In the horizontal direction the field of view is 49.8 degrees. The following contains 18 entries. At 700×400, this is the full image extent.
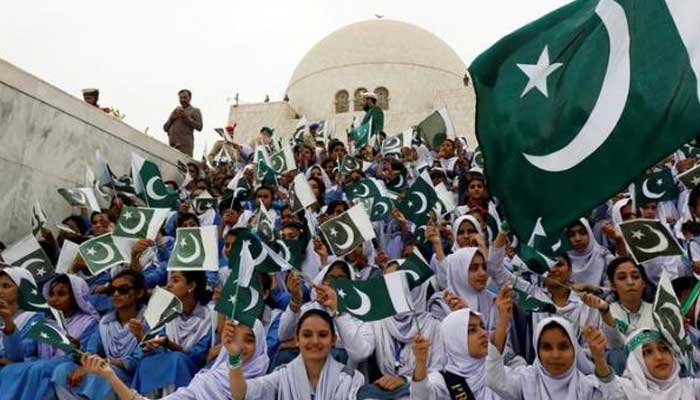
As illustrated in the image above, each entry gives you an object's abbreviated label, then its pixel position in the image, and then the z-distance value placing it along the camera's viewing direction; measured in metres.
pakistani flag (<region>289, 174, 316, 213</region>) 6.68
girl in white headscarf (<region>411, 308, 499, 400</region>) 3.63
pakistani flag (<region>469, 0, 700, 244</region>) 2.31
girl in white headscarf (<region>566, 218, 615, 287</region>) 5.34
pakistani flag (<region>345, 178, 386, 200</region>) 7.23
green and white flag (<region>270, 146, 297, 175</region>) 9.30
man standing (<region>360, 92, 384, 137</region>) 11.99
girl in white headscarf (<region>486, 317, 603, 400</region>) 3.40
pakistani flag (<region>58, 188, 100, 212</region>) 7.57
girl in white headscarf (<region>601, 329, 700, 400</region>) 3.29
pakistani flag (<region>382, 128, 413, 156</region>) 10.67
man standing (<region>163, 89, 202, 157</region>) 10.97
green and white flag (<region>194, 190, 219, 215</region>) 8.50
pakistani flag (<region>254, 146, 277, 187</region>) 8.83
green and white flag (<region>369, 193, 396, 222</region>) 6.99
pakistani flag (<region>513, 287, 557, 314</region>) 4.12
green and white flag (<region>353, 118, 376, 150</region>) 11.51
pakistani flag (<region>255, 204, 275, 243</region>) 5.90
